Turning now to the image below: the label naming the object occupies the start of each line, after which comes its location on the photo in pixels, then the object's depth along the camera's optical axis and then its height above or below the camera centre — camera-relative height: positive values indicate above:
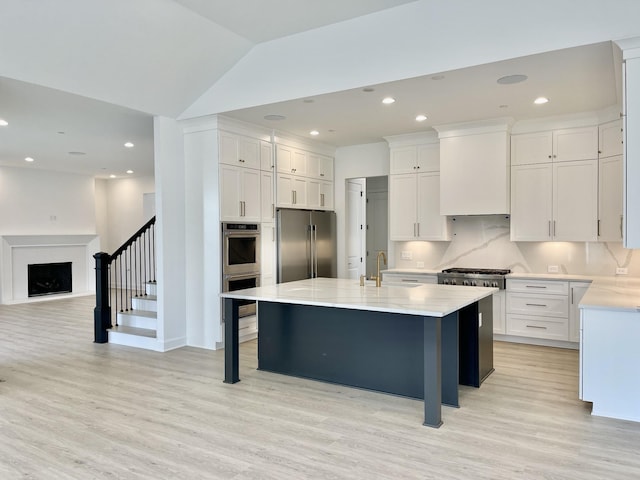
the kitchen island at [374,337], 3.51 -0.89
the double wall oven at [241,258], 5.70 -0.28
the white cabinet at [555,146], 5.48 +1.04
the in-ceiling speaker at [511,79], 4.18 +1.38
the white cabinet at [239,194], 5.68 +0.51
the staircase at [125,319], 5.88 -1.10
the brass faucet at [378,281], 4.43 -0.44
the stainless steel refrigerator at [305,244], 6.55 -0.14
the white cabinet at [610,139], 5.20 +1.05
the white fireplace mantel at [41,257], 9.35 -0.44
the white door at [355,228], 7.73 +0.10
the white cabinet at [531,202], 5.70 +0.37
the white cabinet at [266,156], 6.23 +1.05
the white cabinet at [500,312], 5.79 -0.98
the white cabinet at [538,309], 5.45 -0.90
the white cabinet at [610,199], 5.25 +0.37
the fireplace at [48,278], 9.83 -0.89
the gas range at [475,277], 5.73 -0.54
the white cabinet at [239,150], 5.67 +1.06
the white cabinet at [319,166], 7.11 +1.06
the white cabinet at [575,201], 5.46 +0.37
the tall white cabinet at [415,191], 6.45 +0.60
